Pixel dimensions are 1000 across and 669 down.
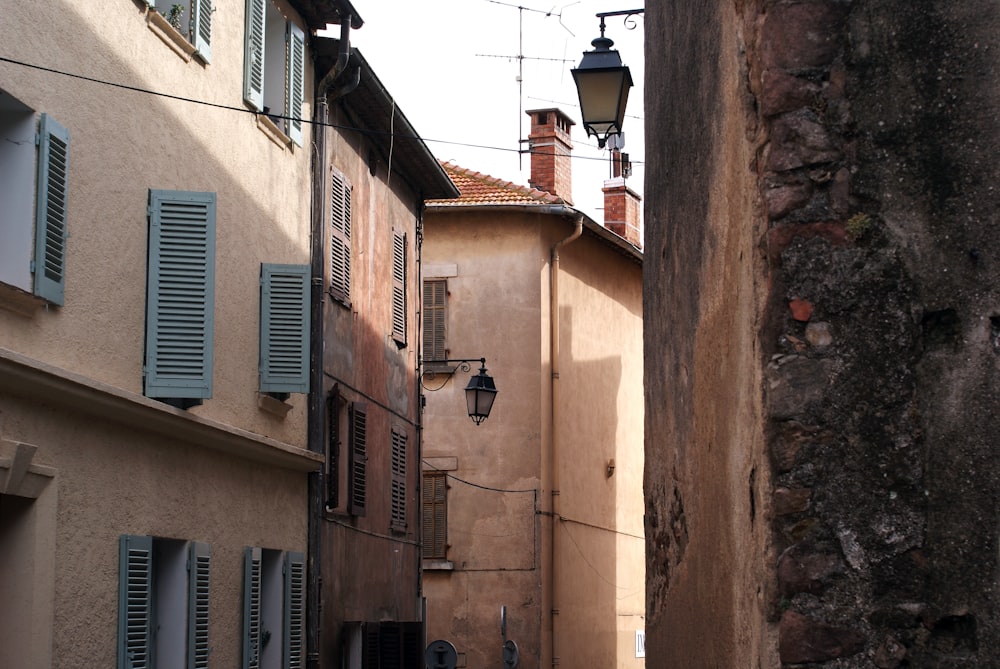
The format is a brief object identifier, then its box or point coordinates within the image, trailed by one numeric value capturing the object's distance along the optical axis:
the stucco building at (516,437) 24.38
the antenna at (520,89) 28.55
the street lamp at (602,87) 10.28
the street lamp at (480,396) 19.80
